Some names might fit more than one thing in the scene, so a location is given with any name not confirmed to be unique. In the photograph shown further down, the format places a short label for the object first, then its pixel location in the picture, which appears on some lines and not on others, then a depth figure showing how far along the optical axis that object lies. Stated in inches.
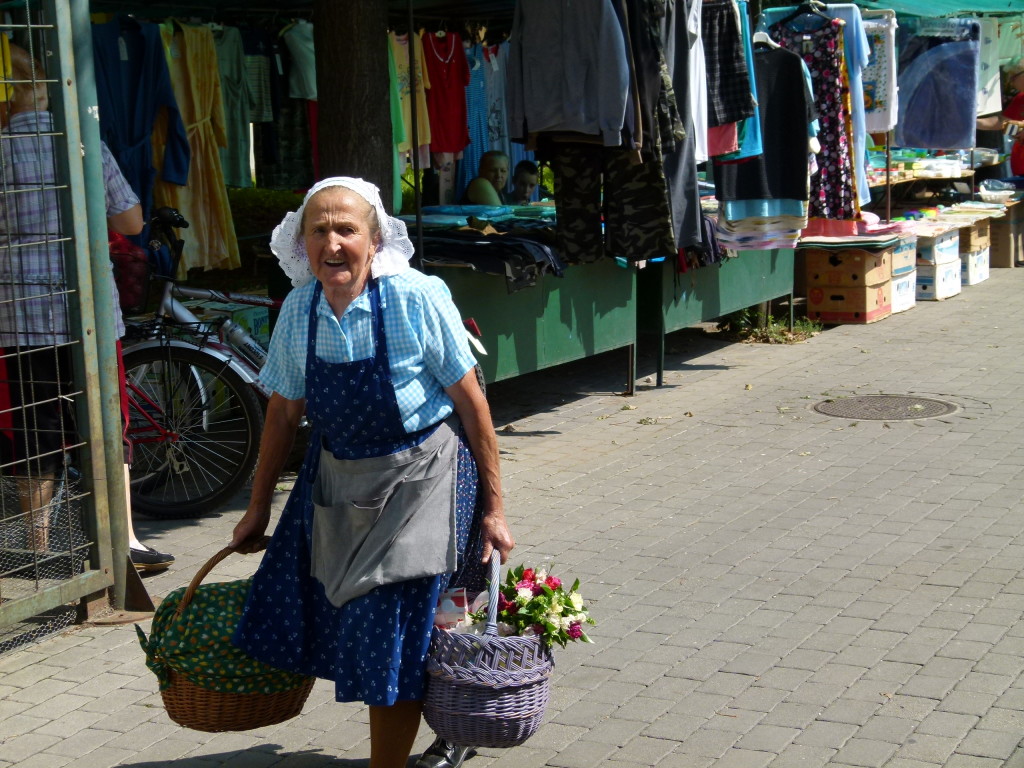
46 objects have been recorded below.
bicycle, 251.0
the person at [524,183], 436.5
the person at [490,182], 409.7
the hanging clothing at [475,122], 433.4
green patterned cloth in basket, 136.7
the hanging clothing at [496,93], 436.5
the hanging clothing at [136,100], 323.3
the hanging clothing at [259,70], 382.3
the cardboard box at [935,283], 509.7
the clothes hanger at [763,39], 372.2
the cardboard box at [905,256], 471.5
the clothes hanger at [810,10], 395.9
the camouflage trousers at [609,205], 318.0
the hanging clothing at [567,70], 292.5
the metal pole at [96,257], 188.5
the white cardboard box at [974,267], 551.5
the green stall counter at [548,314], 297.0
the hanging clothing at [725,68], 339.0
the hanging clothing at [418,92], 404.5
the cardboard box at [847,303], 457.1
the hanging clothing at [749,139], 354.0
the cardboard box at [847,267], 449.4
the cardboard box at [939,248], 505.4
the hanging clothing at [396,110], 384.8
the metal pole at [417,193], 264.4
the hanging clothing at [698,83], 323.6
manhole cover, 329.4
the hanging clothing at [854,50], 401.1
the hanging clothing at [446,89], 416.2
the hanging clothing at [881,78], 461.4
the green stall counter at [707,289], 365.1
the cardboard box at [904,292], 477.7
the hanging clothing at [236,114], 374.3
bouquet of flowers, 134.3
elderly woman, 130.1
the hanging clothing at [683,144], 317.1
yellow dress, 351.6
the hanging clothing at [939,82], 538.6
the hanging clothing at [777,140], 369.1
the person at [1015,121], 583.8
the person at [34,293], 187.5
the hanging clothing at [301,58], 388.2
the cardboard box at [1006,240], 608.1
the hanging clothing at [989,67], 576.4
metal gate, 186.5
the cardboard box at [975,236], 547.5
